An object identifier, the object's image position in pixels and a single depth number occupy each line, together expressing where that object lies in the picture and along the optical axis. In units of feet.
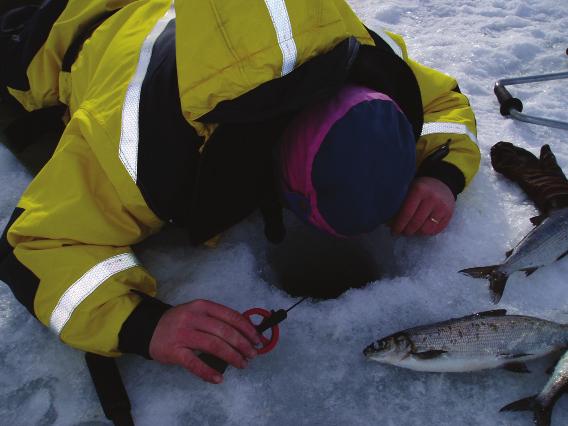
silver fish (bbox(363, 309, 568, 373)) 4.72
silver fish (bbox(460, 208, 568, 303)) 5.52
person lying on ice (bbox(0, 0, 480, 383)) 4.05
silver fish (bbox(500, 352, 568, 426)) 4.42
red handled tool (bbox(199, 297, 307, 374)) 4.65
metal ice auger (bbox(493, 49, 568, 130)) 8.02
